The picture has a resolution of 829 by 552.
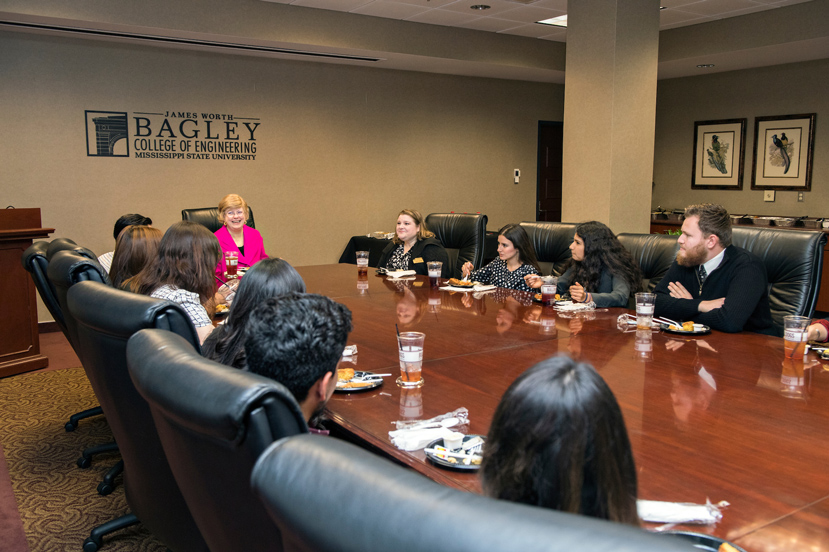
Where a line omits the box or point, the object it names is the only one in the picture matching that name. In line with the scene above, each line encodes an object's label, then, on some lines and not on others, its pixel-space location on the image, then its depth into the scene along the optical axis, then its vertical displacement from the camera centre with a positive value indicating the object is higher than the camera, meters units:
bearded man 2.70 -0.38
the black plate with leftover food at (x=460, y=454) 1.41 -0.56
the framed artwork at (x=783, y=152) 7.51 +0.49
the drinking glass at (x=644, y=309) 2.58 -0.44
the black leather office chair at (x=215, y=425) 0.84 -0.31
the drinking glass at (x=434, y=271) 3.81 -0.44
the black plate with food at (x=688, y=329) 2.57 -0.52
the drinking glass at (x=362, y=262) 4.16 -0.44
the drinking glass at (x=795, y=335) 2.16 -0.46
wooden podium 4.51 -0.70
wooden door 9.30 +0.33
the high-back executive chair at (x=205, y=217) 5.51 -0.21
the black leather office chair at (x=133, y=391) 1.43 -0.49
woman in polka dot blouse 4.06 -0.39
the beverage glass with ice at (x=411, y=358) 1.94 -0.48
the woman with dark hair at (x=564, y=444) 0.71 -0.27
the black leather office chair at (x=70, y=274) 2.13 -0.27
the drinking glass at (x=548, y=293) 3.20 -0.48
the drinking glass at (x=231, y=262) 4.00 -0.42
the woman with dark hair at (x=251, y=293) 1.83 -0.28
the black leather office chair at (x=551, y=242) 4.18 -0.31
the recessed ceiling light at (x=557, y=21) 6.83 +1.77
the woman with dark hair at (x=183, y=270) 2.58 -0.31
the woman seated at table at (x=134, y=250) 3.00 -0.26
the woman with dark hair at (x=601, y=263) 3.48 -0.37
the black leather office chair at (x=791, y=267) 2.96 -0.32
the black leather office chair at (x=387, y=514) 0.46 -0.24
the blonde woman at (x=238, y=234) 4.81 -0.31
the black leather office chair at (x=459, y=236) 4.93 -0.32
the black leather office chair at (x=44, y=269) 2.93 -0.34
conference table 1.28 -0.56
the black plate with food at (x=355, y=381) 1.94 -0.56
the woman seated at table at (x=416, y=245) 4.70 -0.37
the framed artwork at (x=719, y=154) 8.18 +0.50
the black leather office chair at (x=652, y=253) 3.53 -0.32
